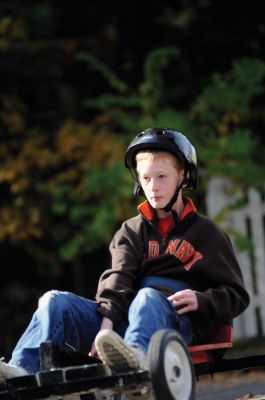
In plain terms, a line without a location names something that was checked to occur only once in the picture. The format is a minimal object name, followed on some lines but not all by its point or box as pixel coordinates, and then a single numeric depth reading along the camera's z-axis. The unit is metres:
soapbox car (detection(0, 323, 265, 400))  10.17
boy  11.03
